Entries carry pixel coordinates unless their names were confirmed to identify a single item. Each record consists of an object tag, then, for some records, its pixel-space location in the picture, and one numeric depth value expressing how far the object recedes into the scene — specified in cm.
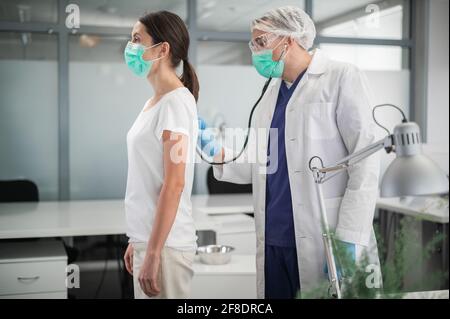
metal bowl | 193
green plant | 99
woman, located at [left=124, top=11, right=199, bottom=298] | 131
